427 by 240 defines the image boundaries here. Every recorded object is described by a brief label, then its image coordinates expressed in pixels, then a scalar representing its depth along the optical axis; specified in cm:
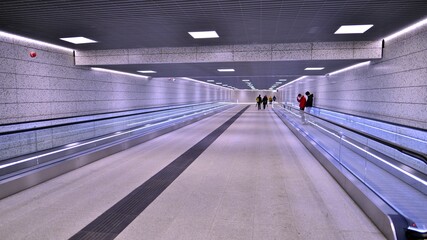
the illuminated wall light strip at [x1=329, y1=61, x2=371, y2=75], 1371
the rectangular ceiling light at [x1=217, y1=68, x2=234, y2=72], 1885
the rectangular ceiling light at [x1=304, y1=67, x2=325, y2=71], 1698
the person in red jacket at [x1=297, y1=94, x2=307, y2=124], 1472
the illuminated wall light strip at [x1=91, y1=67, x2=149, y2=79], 1579
